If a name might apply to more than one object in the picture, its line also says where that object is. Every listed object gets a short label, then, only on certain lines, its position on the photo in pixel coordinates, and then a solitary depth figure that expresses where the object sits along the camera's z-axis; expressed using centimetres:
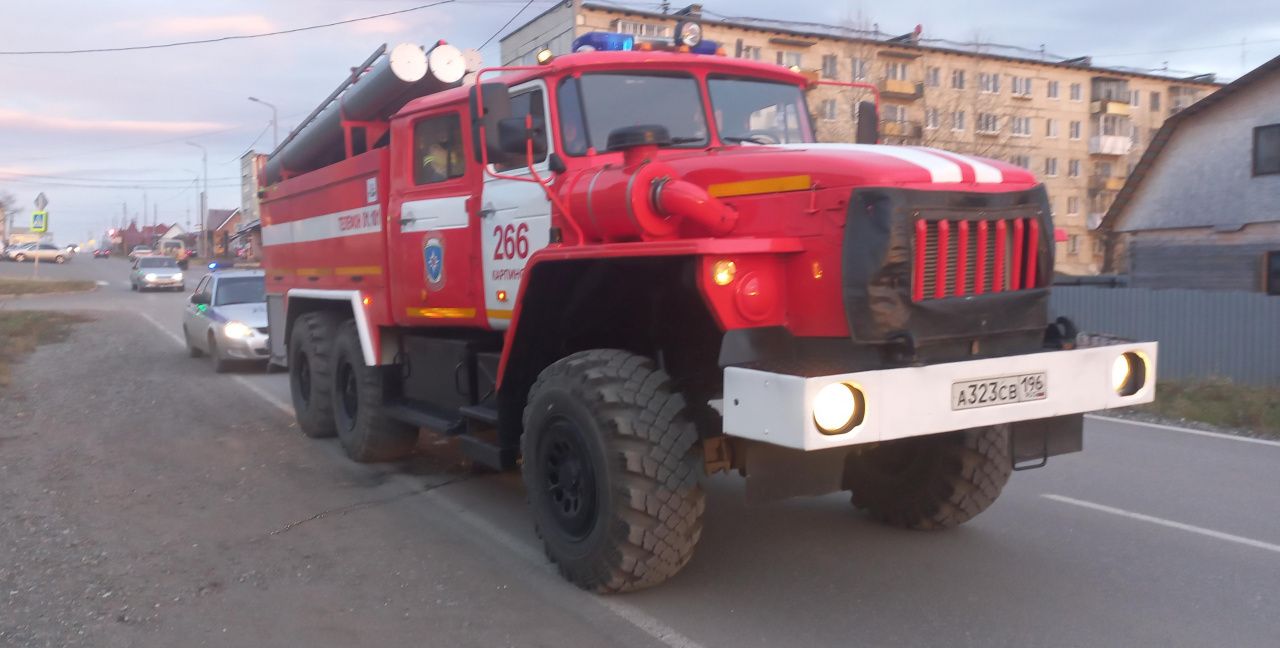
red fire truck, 440
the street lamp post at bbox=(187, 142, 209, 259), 6681
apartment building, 3434
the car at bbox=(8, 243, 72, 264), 6912
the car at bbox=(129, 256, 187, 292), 4256
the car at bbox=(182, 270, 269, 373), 1442
